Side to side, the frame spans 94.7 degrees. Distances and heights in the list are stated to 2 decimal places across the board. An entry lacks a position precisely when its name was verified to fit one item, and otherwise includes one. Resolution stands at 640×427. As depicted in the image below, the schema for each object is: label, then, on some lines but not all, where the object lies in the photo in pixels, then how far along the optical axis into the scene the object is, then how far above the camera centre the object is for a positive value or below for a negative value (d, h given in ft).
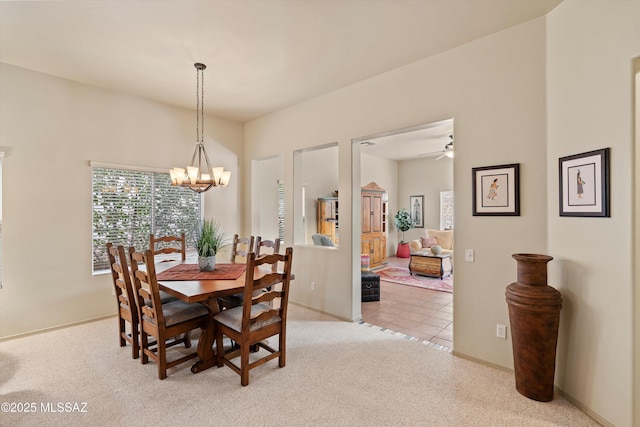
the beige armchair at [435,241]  23.49 -2.05
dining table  7.77 -1.99
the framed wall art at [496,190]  8.45 +0.79
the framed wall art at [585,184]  6.42 +0.77
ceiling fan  17.58 +4.79
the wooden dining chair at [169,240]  12.19 -1.17
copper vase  7.07 -2.66
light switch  9.30 -1.23
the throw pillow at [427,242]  24.12 -2.10
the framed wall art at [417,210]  30.09 +0.67
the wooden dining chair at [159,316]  7.79 -2.88
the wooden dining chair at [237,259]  10.27 -2.13
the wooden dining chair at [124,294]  8.75 -2.49
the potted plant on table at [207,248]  10.14 -1.12
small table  20.58 -3.45
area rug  18.57 -4.37
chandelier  10.00 +1.34
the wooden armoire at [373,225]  24.01 -0.76
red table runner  9.29 -1.91
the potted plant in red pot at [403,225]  29.53 -0.89
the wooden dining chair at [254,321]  7.74 -2.95
